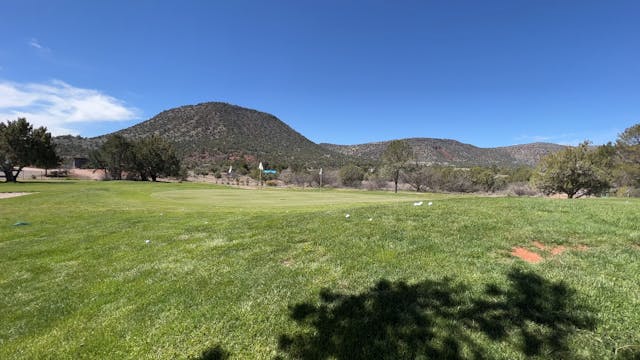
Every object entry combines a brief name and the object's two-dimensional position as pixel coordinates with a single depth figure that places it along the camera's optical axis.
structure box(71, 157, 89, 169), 85.50
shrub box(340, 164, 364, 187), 55.69
